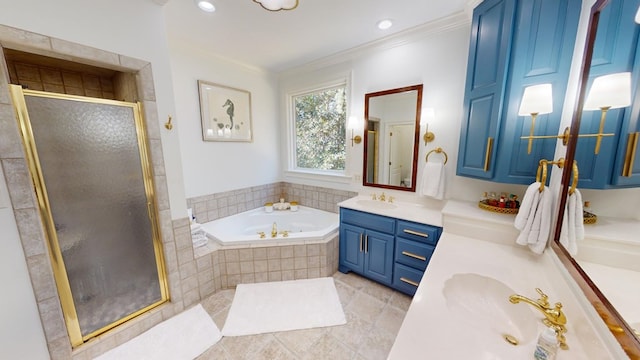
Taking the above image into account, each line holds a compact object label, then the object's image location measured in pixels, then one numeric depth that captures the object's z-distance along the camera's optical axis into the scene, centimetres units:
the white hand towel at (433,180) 213
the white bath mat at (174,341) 153
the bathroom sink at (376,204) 239
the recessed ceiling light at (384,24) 196
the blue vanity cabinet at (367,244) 213
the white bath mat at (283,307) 179
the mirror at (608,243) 60
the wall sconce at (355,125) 266
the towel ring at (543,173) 119
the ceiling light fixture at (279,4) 153
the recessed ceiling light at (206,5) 166
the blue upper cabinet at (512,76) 126
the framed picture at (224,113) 258
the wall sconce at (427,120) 214
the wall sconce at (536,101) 126
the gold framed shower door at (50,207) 124
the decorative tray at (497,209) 160
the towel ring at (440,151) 215
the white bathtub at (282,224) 235
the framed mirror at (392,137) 232
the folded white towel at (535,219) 119
